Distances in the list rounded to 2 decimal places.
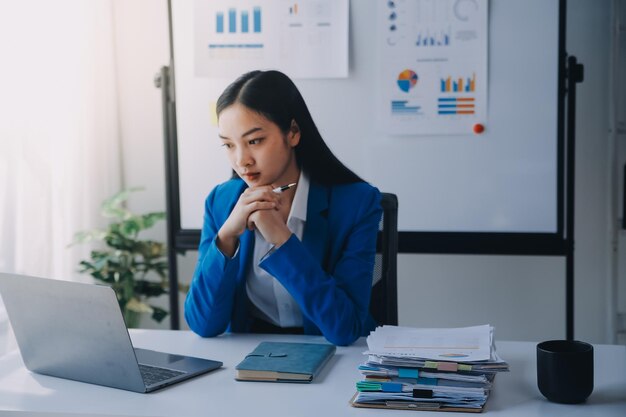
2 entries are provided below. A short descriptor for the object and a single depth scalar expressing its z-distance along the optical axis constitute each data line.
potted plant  2.81
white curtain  2.48
